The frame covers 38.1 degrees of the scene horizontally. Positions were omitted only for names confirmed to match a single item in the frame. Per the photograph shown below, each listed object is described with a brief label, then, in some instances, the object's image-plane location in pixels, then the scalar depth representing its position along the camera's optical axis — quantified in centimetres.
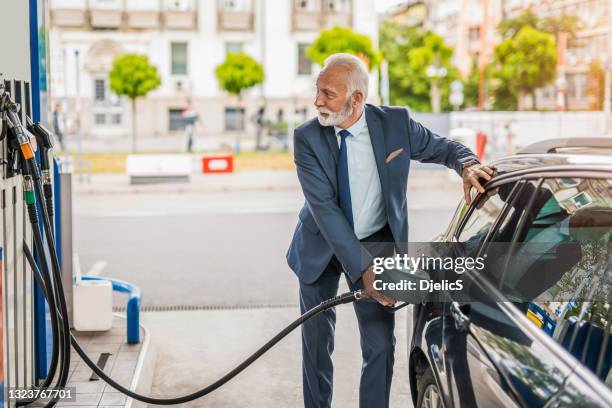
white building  4738
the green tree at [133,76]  3709
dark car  235
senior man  380
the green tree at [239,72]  3841
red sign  2381
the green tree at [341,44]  3928
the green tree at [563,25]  6850
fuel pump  379
